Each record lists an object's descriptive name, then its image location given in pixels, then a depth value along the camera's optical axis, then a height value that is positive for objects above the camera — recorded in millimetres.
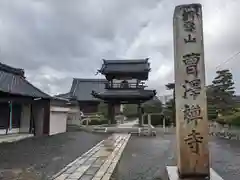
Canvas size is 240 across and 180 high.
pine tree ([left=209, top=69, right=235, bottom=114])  19887 +1860
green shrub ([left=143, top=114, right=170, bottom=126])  21100 -1434
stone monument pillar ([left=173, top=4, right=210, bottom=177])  3759 +317
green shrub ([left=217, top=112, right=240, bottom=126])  11708 -831
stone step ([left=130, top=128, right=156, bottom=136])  14304 -1930
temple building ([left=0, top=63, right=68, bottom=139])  10494 -42
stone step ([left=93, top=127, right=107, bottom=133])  16197 -1913
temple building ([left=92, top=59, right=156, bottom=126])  18056 +2644
